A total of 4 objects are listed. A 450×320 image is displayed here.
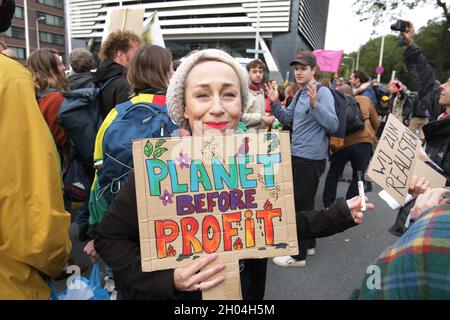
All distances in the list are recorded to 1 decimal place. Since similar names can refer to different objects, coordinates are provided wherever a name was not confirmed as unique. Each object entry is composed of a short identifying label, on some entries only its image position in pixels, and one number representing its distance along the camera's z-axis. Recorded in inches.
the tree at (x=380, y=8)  717.9
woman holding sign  42.9
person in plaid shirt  29.3
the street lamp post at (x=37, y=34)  1885.3
